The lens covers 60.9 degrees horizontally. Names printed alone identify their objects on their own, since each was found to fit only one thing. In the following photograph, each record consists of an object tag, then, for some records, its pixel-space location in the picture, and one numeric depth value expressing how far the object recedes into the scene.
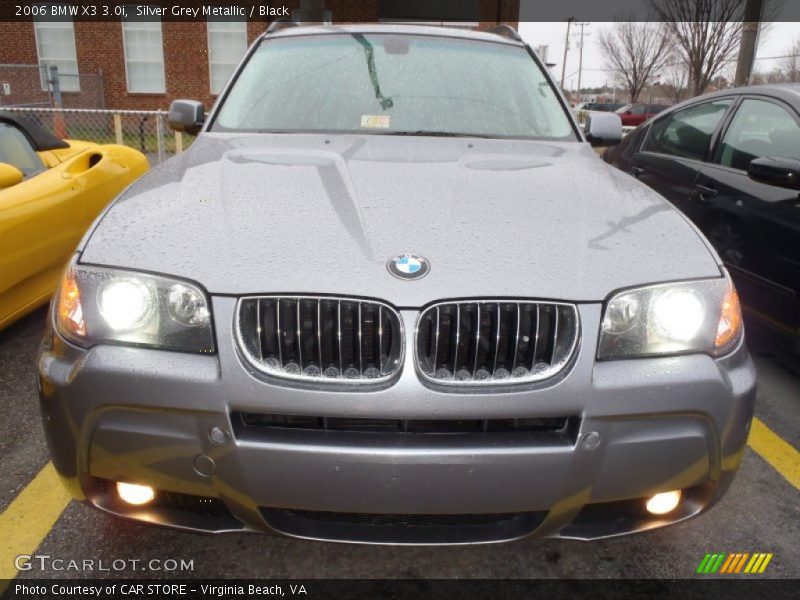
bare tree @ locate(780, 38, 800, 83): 38.81
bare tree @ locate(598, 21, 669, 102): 33.69
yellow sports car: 3.32
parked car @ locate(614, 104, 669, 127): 27.48
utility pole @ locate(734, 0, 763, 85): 12.83
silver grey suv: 1.57
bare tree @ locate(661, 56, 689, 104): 26.17
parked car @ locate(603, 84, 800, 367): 3.21
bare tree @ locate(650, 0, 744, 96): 21.33
